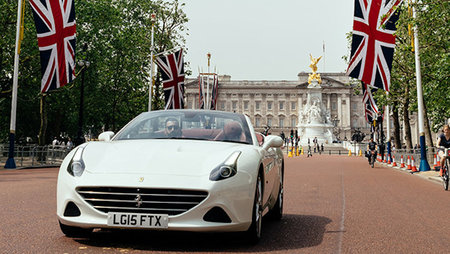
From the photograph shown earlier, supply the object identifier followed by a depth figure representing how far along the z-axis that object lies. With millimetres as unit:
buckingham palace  136625
